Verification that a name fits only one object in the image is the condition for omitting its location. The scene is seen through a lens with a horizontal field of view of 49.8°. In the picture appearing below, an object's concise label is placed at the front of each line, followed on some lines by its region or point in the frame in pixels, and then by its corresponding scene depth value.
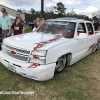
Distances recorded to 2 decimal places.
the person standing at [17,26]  4.82
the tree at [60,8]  57.53
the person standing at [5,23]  4.53
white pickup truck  2.51
